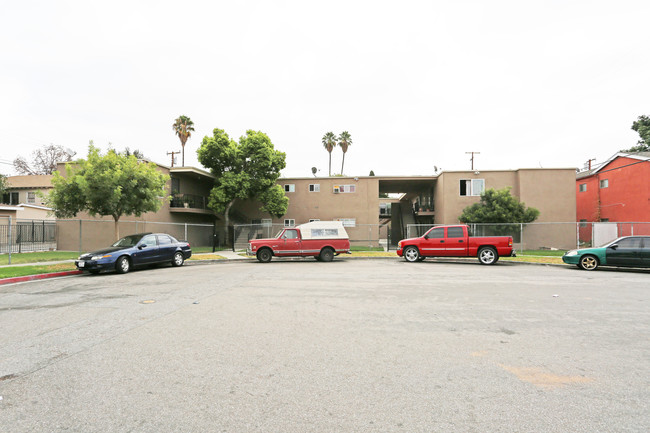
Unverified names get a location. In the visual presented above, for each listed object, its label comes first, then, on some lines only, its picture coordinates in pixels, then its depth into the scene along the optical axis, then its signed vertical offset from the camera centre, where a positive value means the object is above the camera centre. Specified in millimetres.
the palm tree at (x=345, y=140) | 59219 +14594
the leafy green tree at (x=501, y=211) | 24922 +1161
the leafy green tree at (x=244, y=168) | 27562 +4829
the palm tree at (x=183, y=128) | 43906 +12570
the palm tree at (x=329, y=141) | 59062 +14472
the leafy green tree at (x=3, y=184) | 31175 +4010
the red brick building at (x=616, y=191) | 25891 +2936
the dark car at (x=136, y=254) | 12867 -1054
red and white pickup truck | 18453 -853
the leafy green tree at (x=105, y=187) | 15570 +1881
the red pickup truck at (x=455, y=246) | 16953 -919
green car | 13234 -1093
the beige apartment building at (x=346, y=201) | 26094 +2170
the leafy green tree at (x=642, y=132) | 38969 +10557
